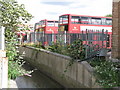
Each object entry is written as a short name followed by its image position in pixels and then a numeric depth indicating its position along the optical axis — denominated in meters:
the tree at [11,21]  6.75
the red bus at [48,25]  24.14
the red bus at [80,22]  19.73
